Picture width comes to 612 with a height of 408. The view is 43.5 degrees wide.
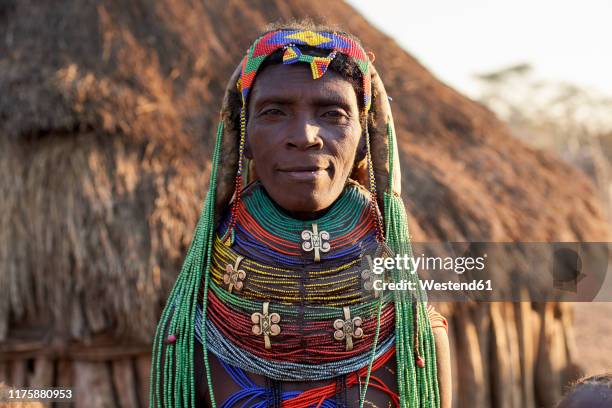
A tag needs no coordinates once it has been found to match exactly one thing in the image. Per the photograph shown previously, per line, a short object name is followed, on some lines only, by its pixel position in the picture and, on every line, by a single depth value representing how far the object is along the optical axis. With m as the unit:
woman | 2.03
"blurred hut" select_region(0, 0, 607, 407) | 5.24
